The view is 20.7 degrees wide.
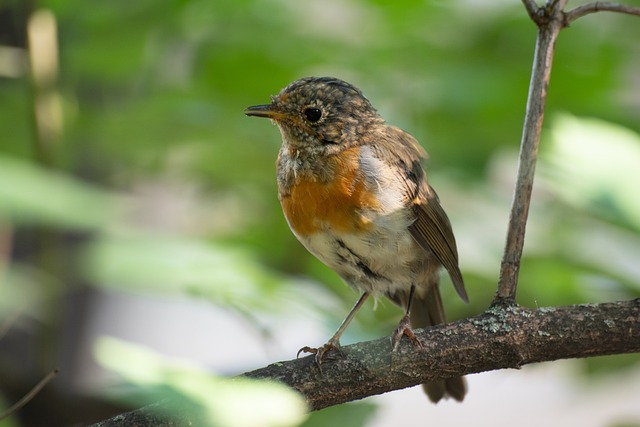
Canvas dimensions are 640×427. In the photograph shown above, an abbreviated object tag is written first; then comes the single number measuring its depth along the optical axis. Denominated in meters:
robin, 5.33
